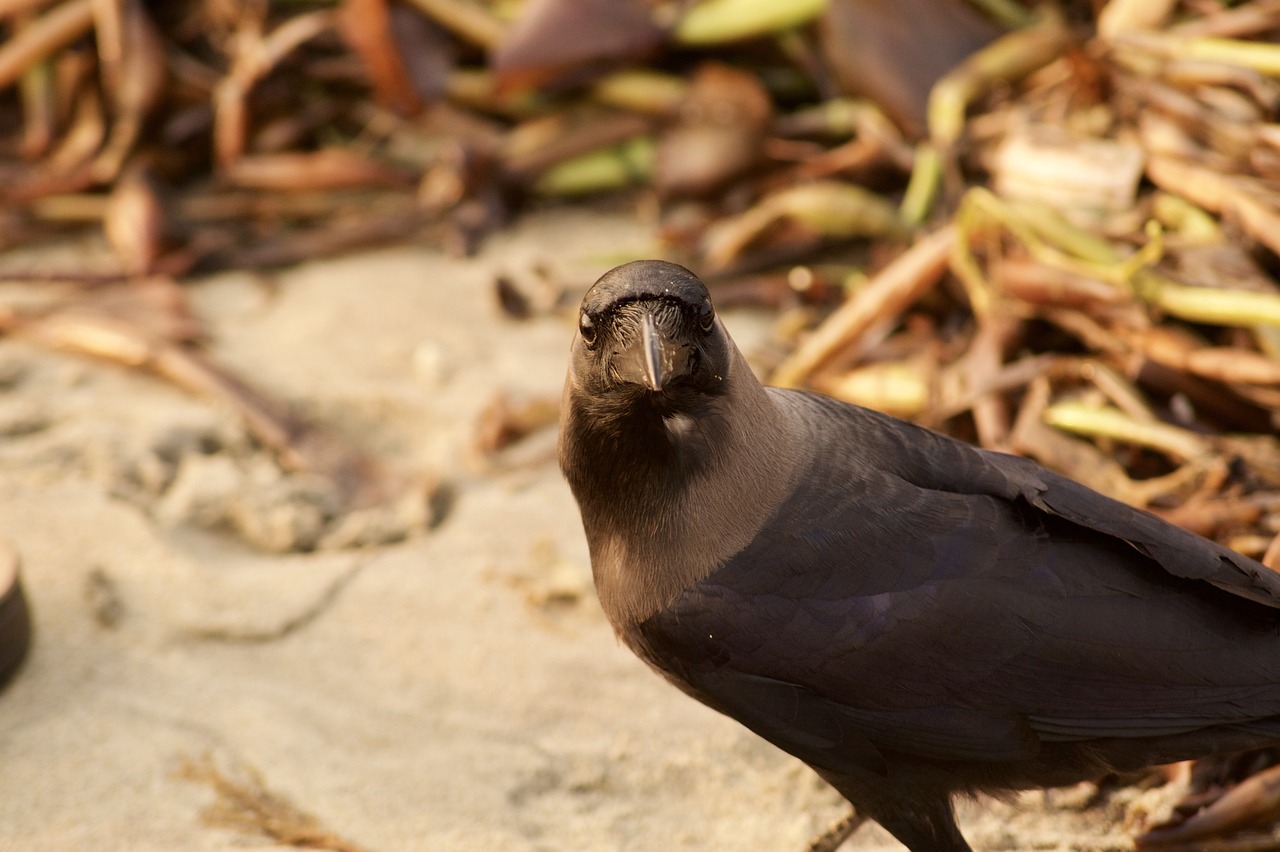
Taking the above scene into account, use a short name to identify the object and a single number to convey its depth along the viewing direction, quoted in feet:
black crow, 14.62
